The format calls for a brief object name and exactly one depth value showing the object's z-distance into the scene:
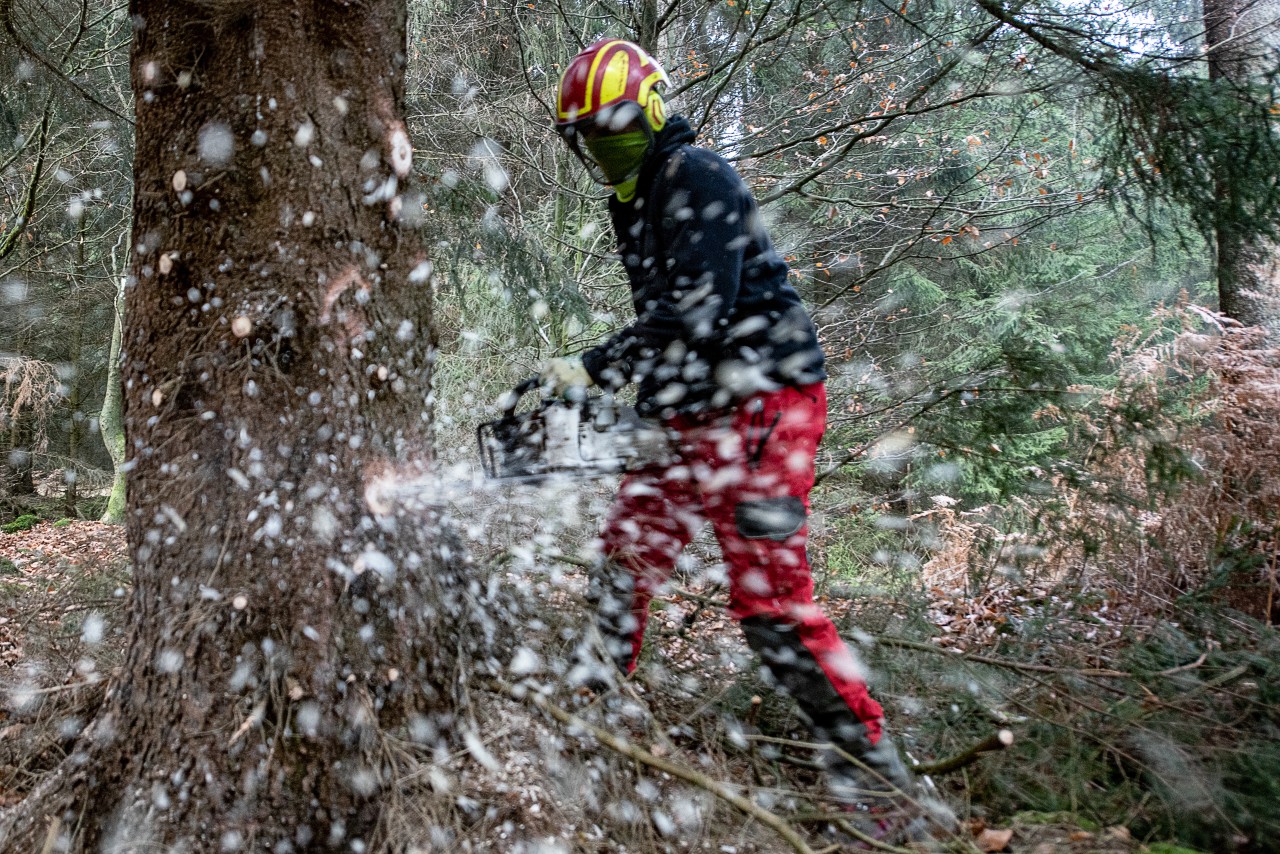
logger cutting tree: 2.30
